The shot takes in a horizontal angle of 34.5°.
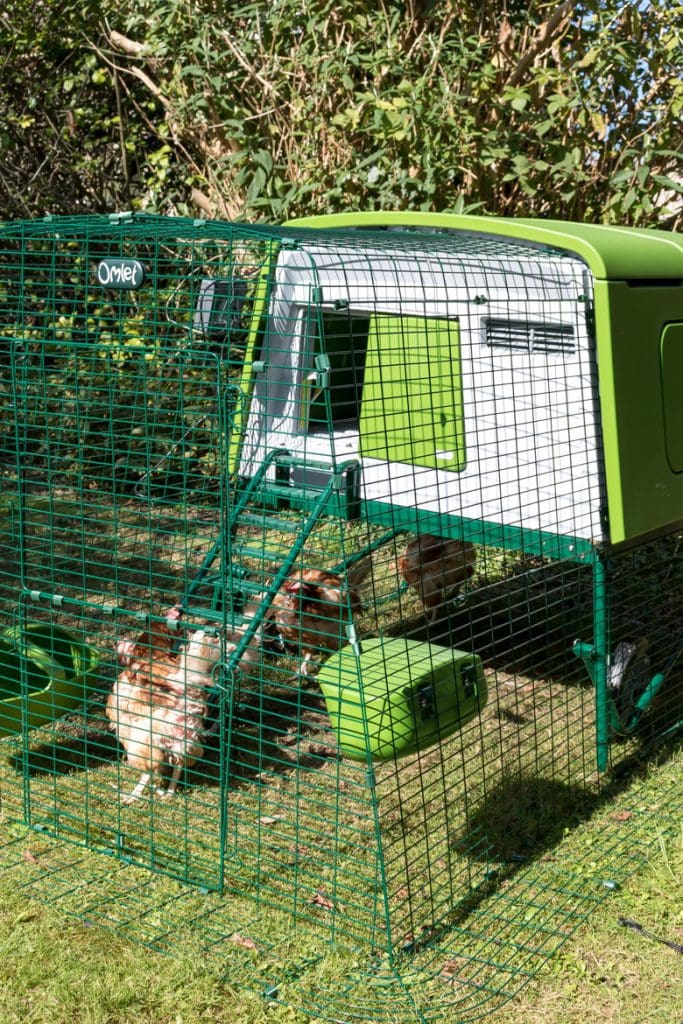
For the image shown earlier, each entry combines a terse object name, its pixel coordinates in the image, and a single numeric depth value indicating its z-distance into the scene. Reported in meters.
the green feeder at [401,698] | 3.11
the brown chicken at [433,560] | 4.89
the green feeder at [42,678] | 4.04
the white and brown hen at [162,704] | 3.78
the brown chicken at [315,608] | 4.70
